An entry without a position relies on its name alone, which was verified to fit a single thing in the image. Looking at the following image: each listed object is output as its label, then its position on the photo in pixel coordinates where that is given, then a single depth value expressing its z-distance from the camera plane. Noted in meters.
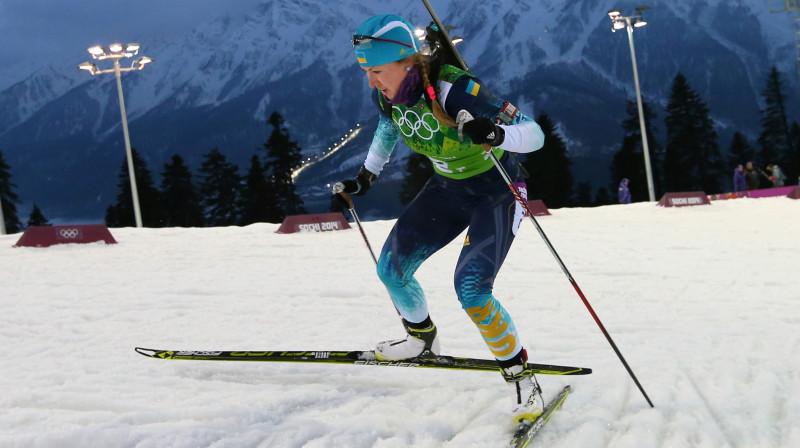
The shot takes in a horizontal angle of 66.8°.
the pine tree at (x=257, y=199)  41.28
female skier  3.04
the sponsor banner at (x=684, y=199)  16.70
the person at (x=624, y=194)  23.55
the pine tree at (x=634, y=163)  47.55
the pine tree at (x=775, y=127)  53.94
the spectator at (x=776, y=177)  22.80
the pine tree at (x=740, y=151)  54.94
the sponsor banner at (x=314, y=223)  13.05
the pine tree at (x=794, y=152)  51.25
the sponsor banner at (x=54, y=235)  10.45
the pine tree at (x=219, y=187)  44.66
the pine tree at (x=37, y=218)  53.06
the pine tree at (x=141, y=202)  42.62
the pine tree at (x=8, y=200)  42.16
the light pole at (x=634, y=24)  22.64
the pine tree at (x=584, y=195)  50.78
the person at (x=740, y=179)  22.73
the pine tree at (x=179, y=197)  45.50
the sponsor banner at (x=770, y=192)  18.58
